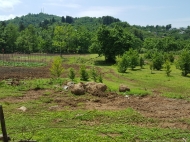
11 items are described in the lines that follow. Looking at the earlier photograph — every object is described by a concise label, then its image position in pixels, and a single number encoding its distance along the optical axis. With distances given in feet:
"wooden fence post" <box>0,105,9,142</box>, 26.86
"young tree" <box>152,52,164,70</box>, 134.99
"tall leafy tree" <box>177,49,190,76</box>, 111.45
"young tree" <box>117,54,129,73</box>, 121.90
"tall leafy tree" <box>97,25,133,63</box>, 161.27
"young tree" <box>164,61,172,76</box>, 111.75
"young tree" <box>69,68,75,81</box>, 88.51
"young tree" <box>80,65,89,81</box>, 91.40
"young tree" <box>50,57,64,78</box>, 91.41
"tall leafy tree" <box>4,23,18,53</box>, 260.42
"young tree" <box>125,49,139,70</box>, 136.20
